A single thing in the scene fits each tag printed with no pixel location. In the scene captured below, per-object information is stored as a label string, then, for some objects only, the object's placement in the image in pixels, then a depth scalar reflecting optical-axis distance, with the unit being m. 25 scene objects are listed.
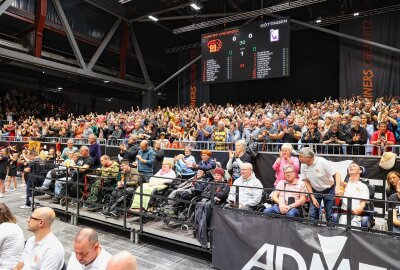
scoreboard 12.81
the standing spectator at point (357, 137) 5.92
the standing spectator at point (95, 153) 7.73
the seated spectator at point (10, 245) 3.30
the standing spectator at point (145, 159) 6.86
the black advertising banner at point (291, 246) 3.24
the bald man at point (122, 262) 2.04
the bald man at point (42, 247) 2.89
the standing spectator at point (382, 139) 5.76
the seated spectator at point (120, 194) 6.17
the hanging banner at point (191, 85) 20.41
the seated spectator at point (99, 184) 6.71
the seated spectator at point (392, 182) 4.39
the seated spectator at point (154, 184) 5.80
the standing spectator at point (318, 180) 4.14
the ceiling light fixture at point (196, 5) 15.31
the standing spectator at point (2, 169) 9.28
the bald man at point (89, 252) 2.54
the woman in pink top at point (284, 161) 5.32
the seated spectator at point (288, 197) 4.13
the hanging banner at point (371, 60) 13.49
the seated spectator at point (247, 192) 4.60
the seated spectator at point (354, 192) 3.87
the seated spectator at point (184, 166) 6.57
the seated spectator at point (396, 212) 3.65
